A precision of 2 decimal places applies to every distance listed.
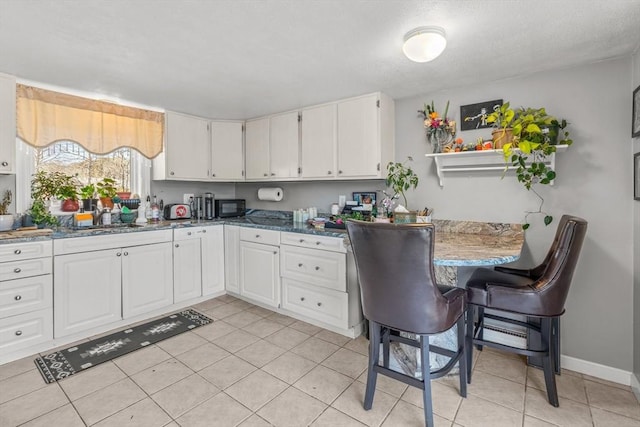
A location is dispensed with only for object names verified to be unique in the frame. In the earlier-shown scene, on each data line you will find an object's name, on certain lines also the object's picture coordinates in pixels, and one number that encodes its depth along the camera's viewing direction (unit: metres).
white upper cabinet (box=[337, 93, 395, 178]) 2.85
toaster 3.63
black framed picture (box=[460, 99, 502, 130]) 2.54
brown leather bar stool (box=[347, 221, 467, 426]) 1.47
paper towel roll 3.82
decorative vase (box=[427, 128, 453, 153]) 2.71
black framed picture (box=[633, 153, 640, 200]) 1.94
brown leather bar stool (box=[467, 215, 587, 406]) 1.67
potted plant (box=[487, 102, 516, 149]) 2.22
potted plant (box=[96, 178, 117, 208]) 3.18
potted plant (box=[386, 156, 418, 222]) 2.88
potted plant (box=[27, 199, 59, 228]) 2.73
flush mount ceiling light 1.73
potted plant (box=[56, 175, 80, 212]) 2.97
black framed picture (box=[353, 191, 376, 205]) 3.16
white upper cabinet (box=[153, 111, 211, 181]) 3.47
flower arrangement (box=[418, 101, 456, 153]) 2.69
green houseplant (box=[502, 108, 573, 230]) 2.12
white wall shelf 2.37
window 2.83
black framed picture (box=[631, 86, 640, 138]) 1.91
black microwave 3.83
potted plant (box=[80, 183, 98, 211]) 3.10
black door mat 2.18
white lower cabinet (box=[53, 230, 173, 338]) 2.49
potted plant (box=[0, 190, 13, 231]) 2.51
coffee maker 3.80
